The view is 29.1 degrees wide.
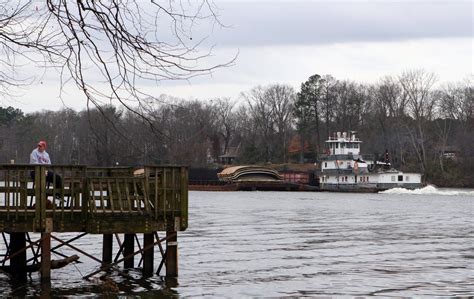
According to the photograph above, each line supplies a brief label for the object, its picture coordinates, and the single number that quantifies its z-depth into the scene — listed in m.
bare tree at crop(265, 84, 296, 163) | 160.62
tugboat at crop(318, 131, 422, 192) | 110.25
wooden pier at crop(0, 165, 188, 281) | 22.67
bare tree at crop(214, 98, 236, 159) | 169.38
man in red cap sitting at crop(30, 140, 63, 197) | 24.14
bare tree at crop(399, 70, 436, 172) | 137.00
